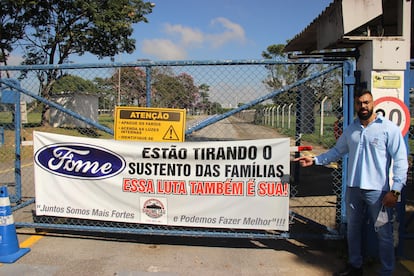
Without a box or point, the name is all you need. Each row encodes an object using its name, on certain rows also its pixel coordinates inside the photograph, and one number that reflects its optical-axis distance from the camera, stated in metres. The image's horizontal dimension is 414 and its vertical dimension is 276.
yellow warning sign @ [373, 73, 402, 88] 3.78
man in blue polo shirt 3.16
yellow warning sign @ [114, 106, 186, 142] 4.18
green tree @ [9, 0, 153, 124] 17.53
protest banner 4.07
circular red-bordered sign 3.77
